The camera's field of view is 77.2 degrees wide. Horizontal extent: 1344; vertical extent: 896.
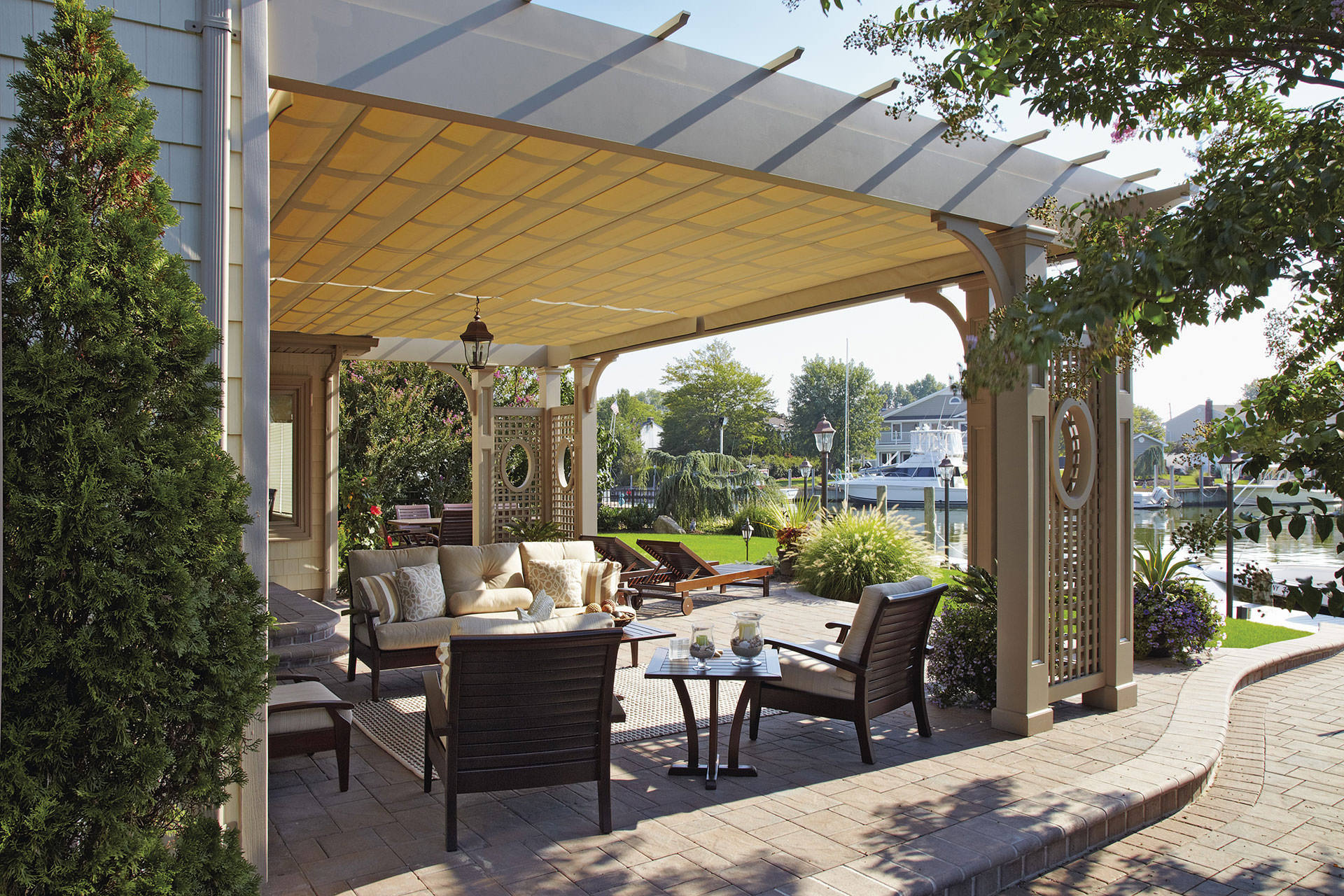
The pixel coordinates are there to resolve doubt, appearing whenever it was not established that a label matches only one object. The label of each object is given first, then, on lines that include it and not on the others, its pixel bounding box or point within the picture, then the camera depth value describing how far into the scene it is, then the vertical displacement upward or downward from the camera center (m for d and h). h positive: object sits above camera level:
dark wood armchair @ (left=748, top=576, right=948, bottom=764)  4.27 -1.07
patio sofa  5.68 -0.96
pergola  3.30 +1.57
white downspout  2.68 +0.98
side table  3.98 -1.11
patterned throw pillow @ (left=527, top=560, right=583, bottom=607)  6.80 -0.93
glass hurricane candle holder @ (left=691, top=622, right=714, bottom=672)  4.23 -0.91
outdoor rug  4.66 -1.54
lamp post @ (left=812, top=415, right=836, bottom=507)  15.20 +0.50
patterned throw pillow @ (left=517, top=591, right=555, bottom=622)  5.48 -0.94
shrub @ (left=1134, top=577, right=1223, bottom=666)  6.32 -1.23
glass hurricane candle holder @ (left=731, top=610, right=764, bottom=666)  4.23 -0.89
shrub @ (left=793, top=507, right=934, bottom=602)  9.54 -1.07
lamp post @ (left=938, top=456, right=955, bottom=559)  17.07 -0.27
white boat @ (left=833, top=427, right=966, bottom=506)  36.31 -0.72
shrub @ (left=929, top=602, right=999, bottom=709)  5.21 -1.24
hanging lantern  7.55 +1.16
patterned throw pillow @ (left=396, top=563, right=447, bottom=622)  6.03 -0.91
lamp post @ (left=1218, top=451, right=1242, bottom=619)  8.78 -1.52
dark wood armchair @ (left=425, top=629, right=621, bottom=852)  3.31 -0.99
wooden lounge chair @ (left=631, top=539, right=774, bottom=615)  8.84 -1.21
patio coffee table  5.39 -1.09
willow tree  19.20 -0.52
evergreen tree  2.00 -0.12
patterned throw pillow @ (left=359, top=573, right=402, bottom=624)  5.90 -0.91
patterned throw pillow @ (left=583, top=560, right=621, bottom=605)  6.98 -0.97
